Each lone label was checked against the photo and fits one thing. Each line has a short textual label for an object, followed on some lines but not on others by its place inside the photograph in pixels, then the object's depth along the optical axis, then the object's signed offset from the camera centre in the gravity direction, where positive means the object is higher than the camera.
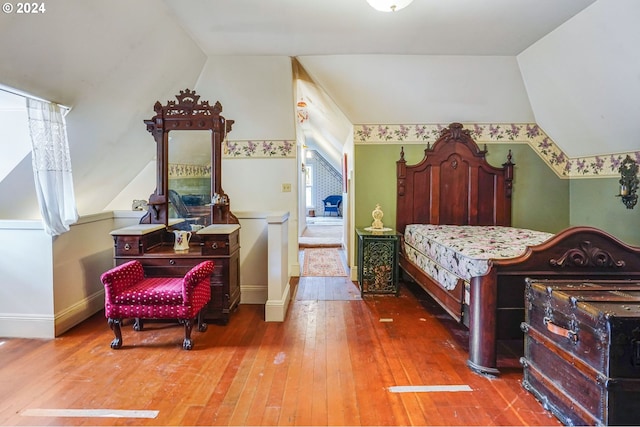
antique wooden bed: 2.18 -0.47
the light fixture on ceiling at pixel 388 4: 2.14 +1.19
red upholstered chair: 2.51 -0.68
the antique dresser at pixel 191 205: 2.95 -0.01
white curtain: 2.59 +0.30
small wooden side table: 3.87 -0.64
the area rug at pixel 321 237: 6.70 -0.70
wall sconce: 3.38 +0.19
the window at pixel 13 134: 2.76 +0.56
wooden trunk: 1.53 -0.69
